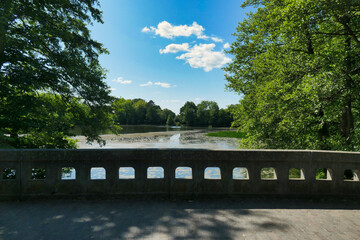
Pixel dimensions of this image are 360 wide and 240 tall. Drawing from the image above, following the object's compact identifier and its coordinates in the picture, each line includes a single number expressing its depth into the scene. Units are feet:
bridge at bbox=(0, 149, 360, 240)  13.52
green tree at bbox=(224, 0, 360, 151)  26.14
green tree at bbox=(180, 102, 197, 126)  390.21
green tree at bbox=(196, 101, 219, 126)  376.37
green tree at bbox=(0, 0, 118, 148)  24.71
